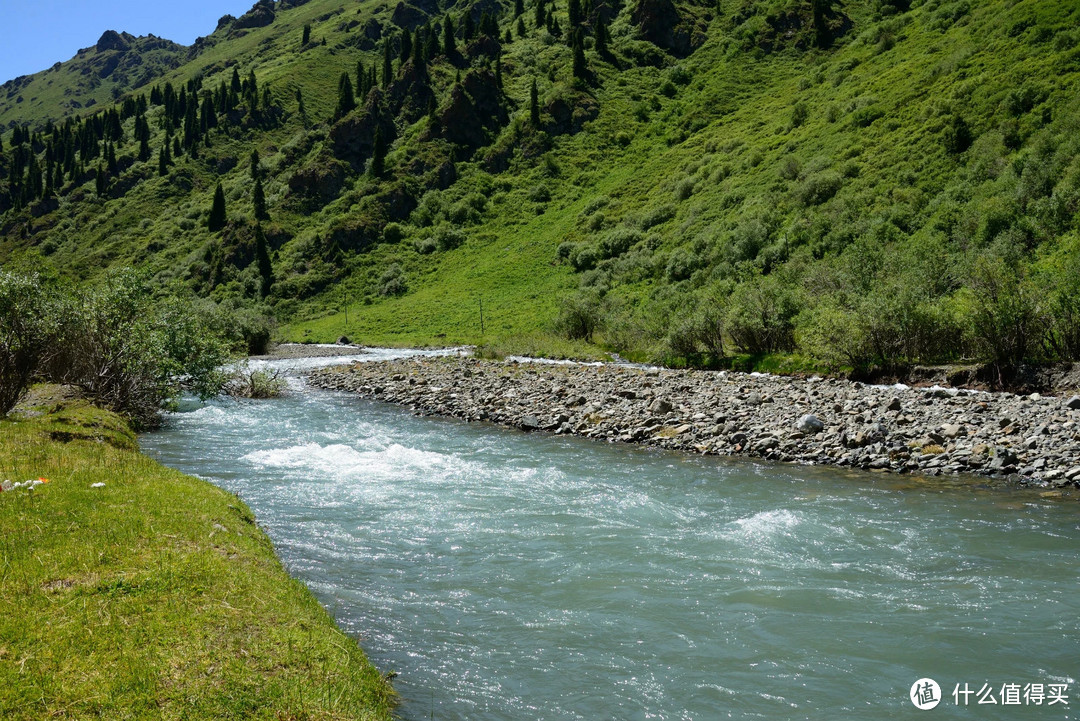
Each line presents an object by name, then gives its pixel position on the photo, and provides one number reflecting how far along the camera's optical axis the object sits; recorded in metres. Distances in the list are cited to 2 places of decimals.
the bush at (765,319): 40.25
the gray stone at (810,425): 21.73
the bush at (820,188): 67.38
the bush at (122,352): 22.38
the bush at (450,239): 126.81
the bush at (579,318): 60.84
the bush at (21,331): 18.98
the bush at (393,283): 115.94
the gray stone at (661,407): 26.36
